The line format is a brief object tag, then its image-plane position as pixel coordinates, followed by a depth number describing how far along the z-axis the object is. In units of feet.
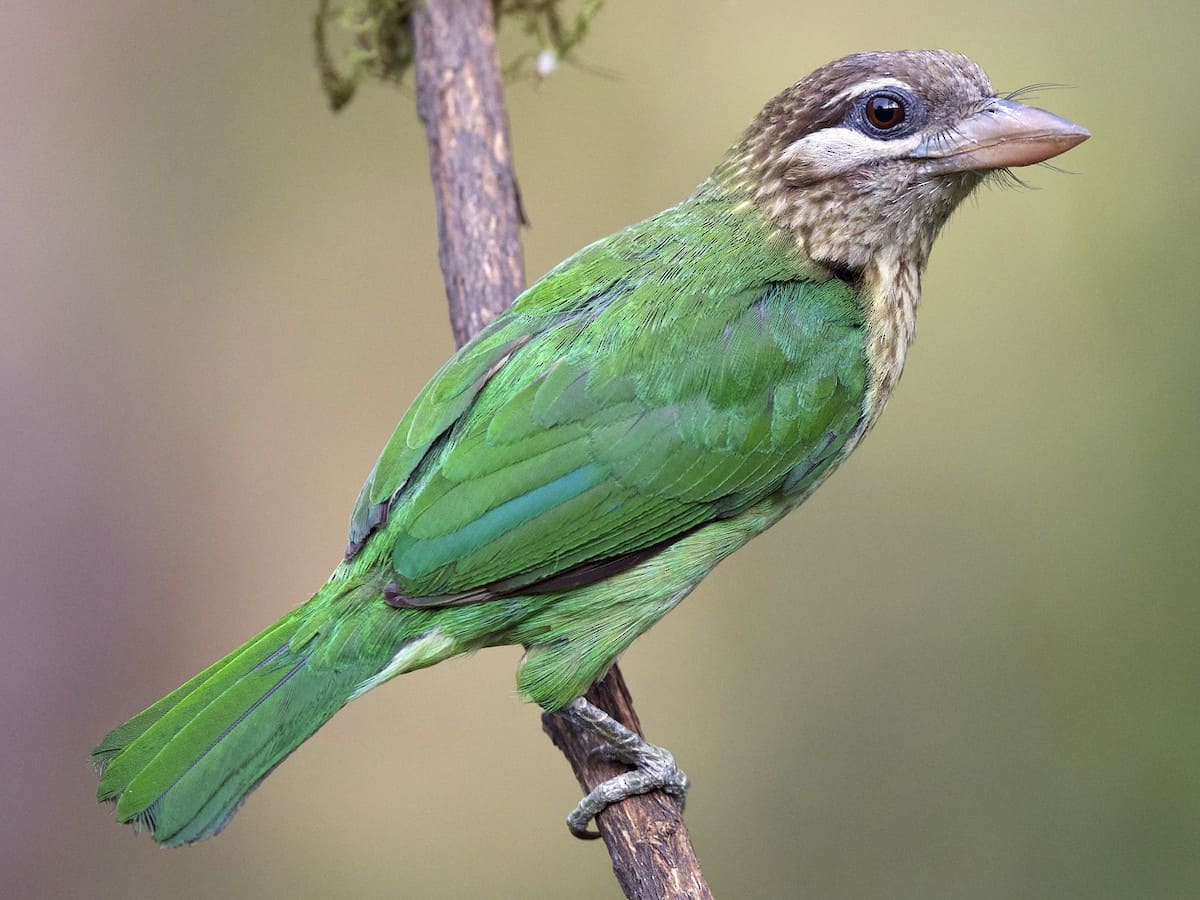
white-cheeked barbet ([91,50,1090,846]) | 20.12
